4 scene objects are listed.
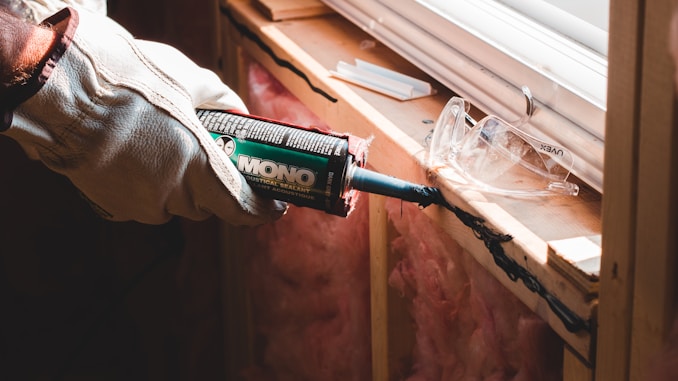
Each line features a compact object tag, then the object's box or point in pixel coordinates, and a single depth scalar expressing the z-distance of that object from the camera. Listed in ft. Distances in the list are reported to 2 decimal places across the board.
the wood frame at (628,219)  2.13
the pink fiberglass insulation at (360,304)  2.70
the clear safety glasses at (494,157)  2.66
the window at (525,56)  2.57
